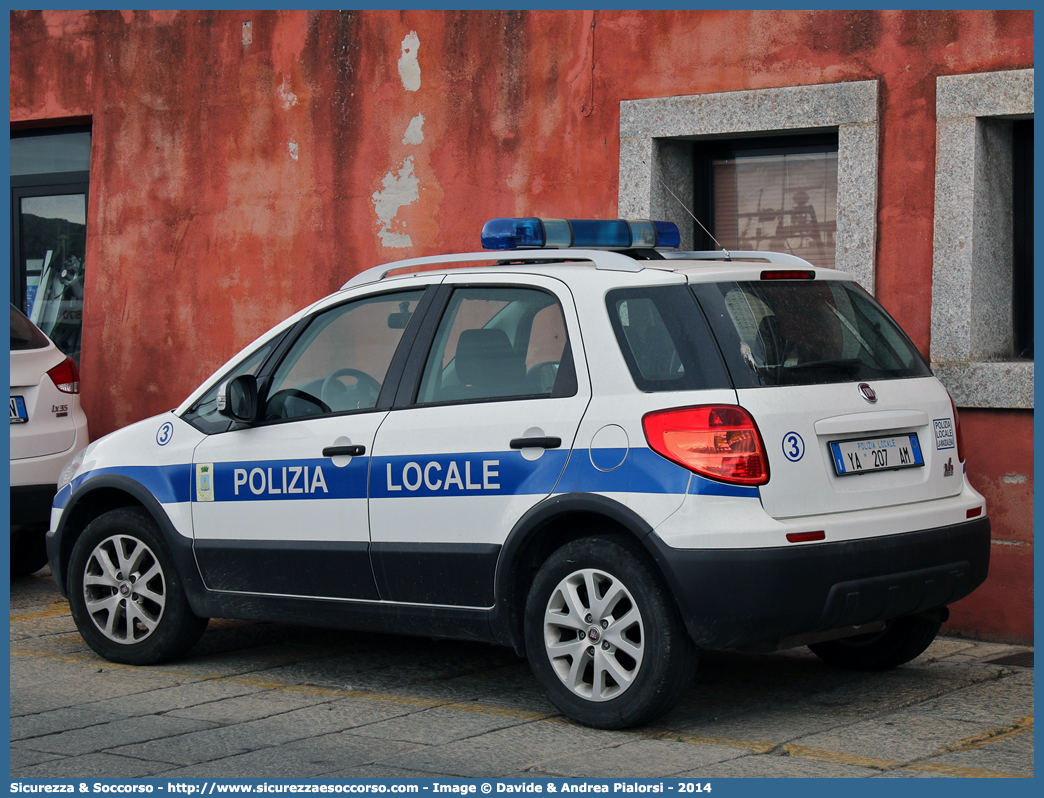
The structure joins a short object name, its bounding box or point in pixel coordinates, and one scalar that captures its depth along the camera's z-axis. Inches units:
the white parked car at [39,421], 312.8
